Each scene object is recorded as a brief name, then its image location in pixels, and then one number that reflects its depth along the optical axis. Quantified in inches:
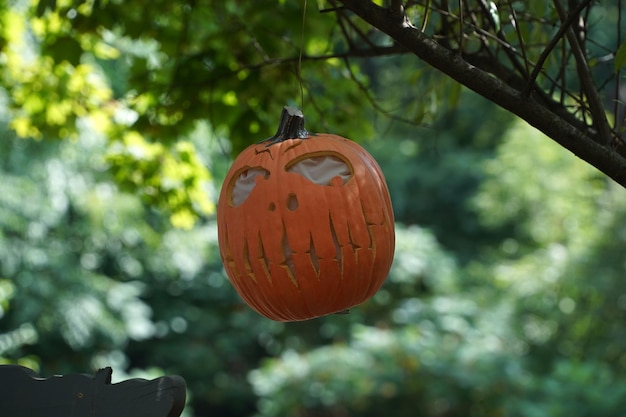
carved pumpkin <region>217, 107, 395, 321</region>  118.3
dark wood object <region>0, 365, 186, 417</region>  117.2
